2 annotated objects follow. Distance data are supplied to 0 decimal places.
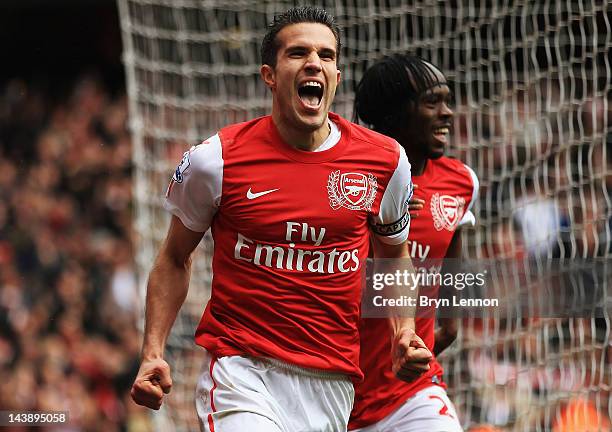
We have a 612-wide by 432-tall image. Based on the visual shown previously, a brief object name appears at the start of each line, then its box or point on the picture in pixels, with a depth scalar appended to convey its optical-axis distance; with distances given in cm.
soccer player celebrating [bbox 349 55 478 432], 950
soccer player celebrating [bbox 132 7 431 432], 812
